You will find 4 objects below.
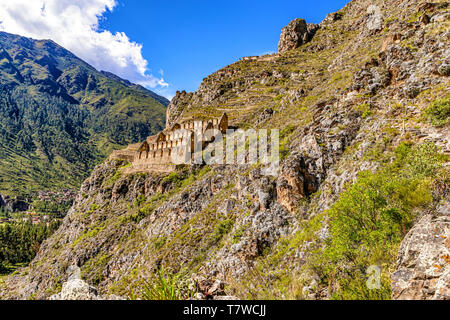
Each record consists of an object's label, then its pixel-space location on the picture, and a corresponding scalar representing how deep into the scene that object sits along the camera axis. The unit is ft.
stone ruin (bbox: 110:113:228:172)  153.38
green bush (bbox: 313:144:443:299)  33.27
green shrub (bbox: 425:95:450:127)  52.20
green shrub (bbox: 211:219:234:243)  81.61
